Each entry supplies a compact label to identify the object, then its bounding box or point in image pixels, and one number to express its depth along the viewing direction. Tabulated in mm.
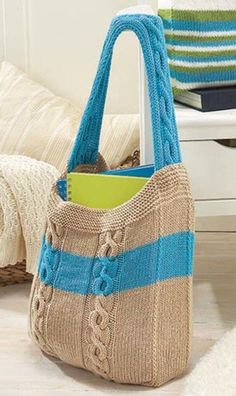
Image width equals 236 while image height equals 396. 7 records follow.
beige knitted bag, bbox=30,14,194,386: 2576
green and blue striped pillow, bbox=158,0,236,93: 2834
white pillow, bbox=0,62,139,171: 3372
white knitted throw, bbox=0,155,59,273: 3089
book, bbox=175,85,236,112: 2824
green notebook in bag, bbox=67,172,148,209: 2640
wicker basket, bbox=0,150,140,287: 3210
